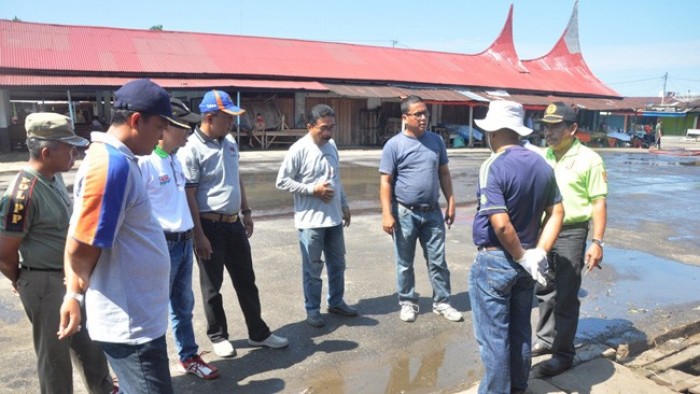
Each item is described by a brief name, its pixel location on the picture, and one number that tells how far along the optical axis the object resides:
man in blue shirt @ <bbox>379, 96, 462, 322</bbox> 4.40
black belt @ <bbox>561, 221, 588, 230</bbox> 3.59
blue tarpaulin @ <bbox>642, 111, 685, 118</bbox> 39.91
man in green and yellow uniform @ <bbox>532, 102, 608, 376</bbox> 3.54
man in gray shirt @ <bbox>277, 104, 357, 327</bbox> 4.27
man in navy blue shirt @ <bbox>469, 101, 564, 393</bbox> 2.75
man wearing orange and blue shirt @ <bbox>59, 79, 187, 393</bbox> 1.89
